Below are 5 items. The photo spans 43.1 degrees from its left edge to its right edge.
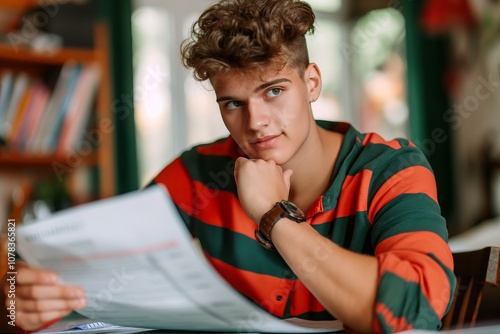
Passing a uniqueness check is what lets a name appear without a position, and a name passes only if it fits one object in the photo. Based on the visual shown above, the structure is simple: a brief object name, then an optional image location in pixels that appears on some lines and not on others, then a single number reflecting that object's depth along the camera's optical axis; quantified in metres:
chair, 0.90
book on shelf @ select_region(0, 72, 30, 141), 2.54
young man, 0.75
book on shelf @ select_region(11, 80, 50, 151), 2.58
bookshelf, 2.61
